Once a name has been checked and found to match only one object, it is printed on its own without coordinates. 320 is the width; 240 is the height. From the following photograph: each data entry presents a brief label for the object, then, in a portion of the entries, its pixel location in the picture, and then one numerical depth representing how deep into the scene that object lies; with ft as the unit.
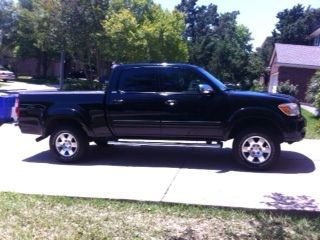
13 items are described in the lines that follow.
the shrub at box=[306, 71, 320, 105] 45.20
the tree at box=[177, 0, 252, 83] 109.61
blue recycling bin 31.12
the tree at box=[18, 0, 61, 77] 64.99
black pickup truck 18.62
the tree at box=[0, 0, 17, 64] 106.51
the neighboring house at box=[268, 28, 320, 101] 77.04
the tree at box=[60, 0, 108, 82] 63.62
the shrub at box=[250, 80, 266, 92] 96.65
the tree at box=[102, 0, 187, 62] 63.10
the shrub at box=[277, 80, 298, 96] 66.31
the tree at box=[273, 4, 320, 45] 155.32
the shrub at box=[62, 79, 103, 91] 71.18
